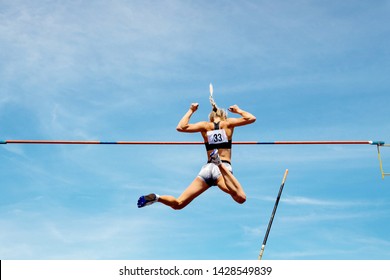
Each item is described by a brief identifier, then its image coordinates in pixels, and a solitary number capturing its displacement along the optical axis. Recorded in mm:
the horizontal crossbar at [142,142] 14608
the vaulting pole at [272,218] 19147
